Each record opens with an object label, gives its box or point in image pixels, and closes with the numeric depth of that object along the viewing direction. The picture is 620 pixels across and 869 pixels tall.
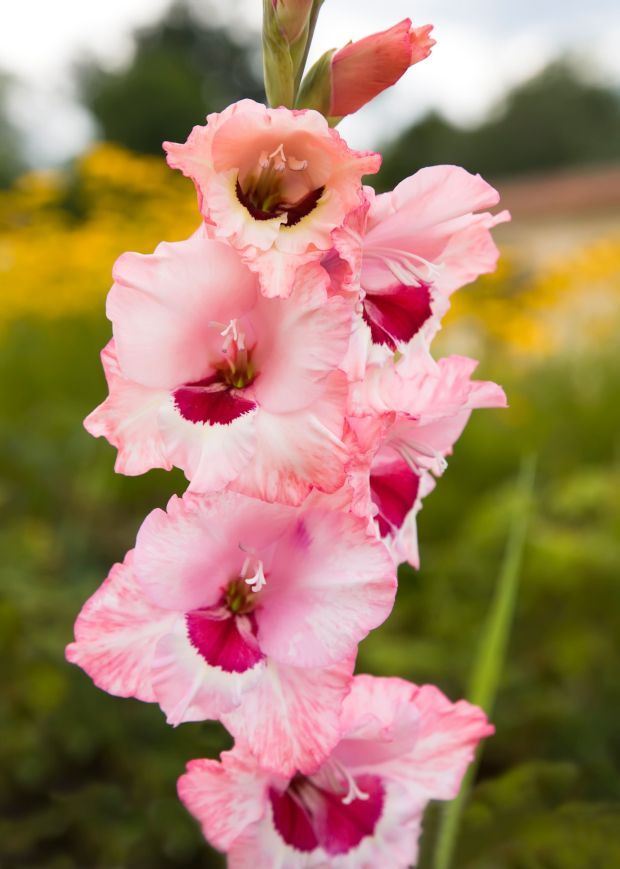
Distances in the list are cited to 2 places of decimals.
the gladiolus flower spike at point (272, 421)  0.64
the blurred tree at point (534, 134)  21.45
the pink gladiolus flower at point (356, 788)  0.77
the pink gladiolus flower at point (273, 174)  0.63
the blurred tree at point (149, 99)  14.76
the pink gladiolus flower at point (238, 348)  0.64
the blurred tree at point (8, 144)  17.42
